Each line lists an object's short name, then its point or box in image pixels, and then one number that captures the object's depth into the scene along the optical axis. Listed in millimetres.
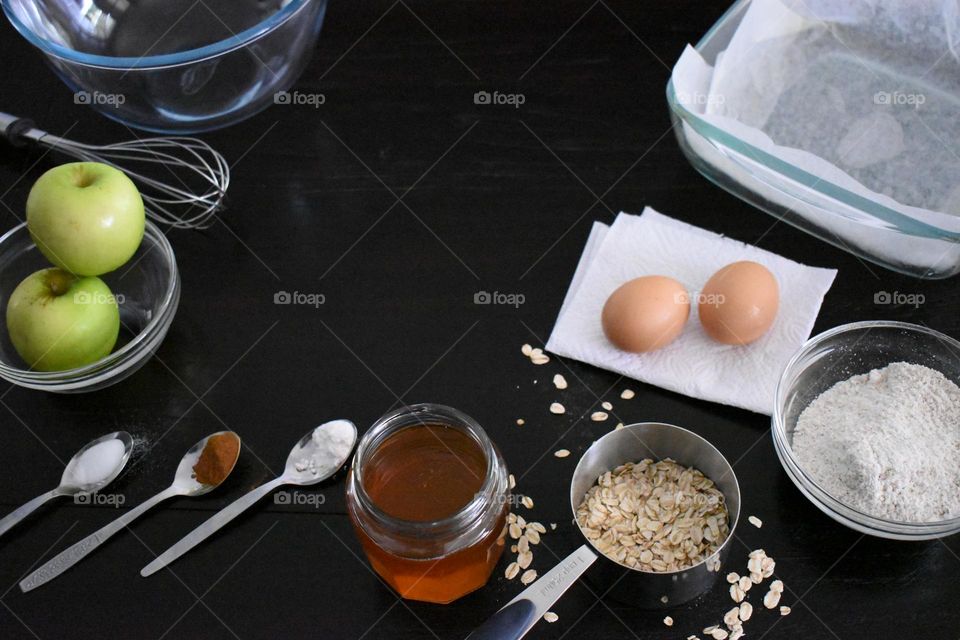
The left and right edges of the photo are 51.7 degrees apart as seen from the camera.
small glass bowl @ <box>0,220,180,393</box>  950
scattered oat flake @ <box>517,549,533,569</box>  865
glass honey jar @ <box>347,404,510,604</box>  766
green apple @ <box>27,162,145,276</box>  937
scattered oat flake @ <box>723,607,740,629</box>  828
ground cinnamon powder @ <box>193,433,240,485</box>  905
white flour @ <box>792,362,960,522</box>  837
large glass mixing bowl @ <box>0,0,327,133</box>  971
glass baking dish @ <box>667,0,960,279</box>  947
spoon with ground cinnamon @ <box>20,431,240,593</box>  874
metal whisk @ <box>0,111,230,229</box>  1100
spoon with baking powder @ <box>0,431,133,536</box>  902
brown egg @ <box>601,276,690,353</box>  943
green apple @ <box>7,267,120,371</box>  933
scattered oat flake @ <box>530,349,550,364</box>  979
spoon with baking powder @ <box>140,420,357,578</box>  877
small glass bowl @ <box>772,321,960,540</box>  917
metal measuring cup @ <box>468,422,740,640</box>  778
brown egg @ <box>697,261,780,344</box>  940
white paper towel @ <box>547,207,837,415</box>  949
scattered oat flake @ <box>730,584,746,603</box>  840
